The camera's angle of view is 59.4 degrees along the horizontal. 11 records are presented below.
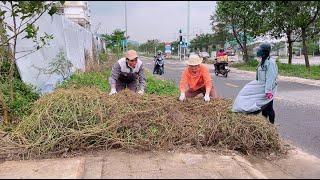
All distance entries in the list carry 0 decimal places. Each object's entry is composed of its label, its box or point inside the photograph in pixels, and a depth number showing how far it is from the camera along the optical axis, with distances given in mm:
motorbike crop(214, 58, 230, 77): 14046
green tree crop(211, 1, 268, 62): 18105
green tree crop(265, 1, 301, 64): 15450
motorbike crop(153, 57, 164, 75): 14145
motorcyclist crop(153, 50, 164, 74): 14091
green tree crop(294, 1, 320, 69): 14757
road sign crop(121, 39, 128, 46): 26913
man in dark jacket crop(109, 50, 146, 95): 4436
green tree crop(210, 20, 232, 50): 23959
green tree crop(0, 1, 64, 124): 3733
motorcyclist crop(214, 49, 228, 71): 14254
